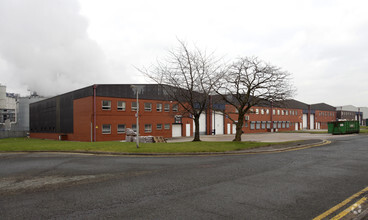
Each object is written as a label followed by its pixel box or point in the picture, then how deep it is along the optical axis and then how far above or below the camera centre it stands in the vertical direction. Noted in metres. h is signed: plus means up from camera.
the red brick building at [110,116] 30.55 +0.42
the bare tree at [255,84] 19.81 +3.05
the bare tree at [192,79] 22.38 +3.89
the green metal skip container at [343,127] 37.12 -1.45
